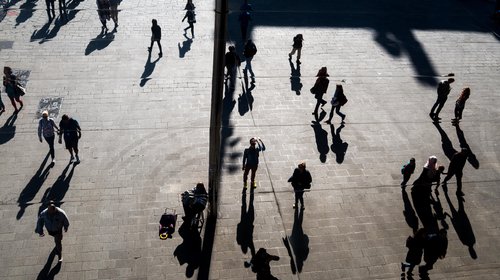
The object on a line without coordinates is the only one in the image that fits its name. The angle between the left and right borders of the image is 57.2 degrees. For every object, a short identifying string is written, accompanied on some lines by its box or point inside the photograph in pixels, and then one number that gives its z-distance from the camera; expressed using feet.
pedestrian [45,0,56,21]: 57.88
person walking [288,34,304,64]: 50.75
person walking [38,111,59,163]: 35.55
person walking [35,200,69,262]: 27.71
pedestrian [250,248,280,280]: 27.35
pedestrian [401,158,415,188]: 35.35
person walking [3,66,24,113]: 40.76
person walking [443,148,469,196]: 34.68
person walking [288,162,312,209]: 32.89
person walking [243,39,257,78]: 48.83
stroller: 31.24
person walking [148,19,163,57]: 50.70
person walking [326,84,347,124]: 42.33
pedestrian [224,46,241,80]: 46.11
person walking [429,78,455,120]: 43.51
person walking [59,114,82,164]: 35.47
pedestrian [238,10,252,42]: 54.13
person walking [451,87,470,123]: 42.82
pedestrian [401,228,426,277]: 28.35
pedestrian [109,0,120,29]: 57.76
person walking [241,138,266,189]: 34.04
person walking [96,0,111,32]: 56.20
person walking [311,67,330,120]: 43.27
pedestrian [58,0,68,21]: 59.47
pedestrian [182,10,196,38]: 55.98
